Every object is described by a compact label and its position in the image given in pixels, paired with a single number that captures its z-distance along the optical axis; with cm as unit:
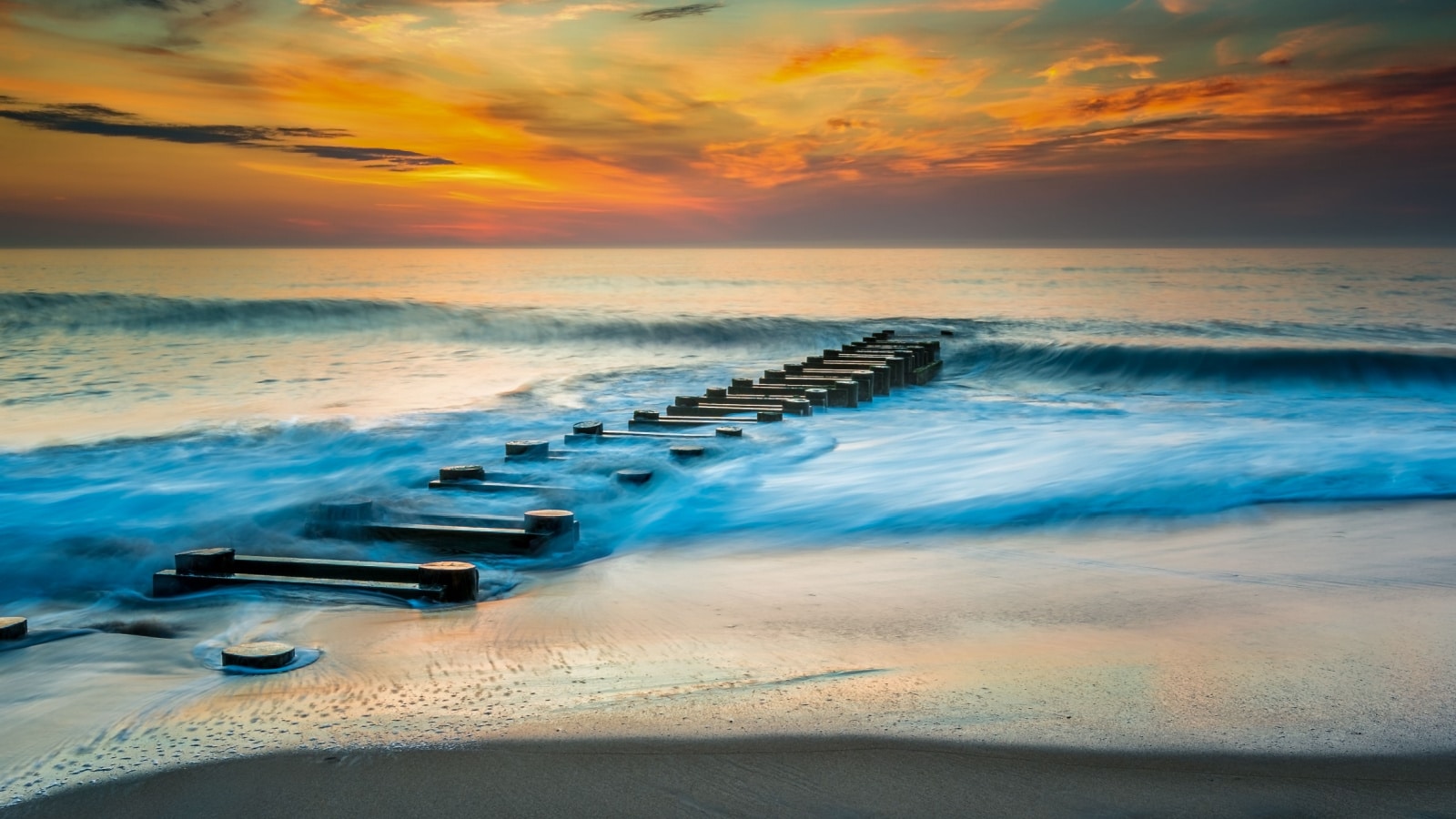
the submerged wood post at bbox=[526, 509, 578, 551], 660
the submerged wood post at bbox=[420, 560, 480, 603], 539
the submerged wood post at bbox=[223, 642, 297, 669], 423
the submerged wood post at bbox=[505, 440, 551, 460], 983
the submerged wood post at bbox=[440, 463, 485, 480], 855
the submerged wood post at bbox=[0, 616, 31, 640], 466
